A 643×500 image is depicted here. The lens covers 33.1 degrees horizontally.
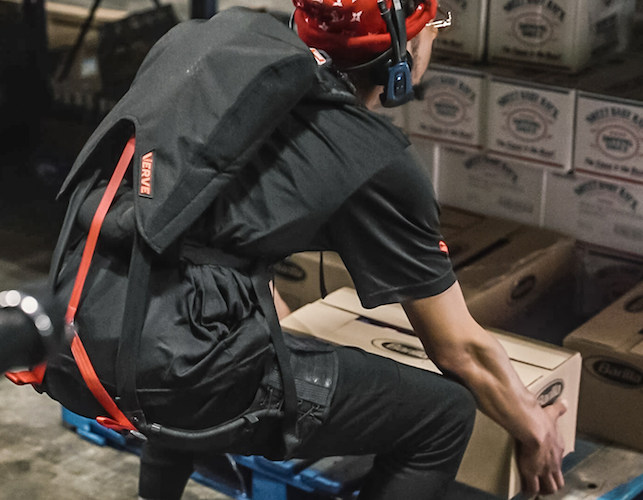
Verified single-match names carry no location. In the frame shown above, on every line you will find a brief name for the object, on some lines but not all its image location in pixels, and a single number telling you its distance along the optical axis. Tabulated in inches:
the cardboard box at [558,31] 120.9
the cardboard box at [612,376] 108.3
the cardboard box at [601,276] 128.4
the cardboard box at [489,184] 134.1
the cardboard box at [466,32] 127.2
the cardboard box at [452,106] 128.3
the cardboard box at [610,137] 117.6
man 71.1
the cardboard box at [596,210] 125.7
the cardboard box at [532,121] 122.2
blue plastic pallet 101.0
